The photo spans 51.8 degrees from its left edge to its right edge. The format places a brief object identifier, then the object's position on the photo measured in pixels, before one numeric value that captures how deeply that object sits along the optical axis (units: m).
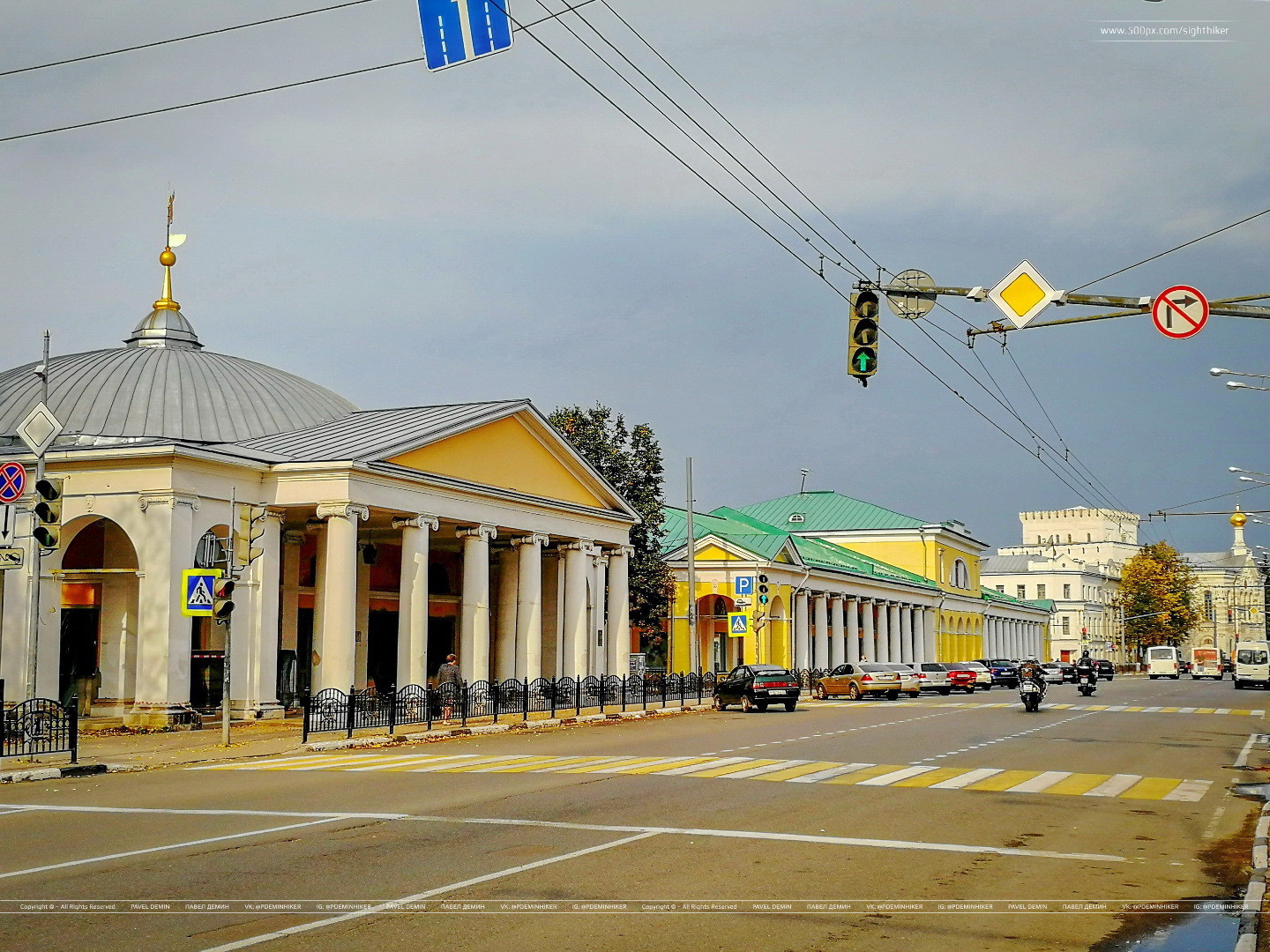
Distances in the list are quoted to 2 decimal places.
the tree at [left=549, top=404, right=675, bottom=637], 59.59
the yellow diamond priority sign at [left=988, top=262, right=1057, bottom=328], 16.77
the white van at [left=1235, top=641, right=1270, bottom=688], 74.81
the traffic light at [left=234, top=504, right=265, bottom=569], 26.75
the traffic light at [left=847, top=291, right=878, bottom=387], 16.31
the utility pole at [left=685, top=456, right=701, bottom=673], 47.59
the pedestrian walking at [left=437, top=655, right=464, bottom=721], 33.59
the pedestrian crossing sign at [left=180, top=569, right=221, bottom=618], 25.81
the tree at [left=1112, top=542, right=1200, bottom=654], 121.44
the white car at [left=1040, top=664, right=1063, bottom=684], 83.44
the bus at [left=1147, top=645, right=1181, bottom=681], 103.62
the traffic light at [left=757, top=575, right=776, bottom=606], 48.47
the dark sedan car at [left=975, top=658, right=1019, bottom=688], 74.31
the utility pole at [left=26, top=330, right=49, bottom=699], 22.59
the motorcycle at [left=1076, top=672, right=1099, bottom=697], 55.91
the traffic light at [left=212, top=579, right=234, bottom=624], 25.77
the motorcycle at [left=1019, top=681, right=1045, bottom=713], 40.81
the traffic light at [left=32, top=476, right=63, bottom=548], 21.88
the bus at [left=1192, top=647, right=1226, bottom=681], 102.50
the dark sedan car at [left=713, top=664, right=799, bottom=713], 42.66
